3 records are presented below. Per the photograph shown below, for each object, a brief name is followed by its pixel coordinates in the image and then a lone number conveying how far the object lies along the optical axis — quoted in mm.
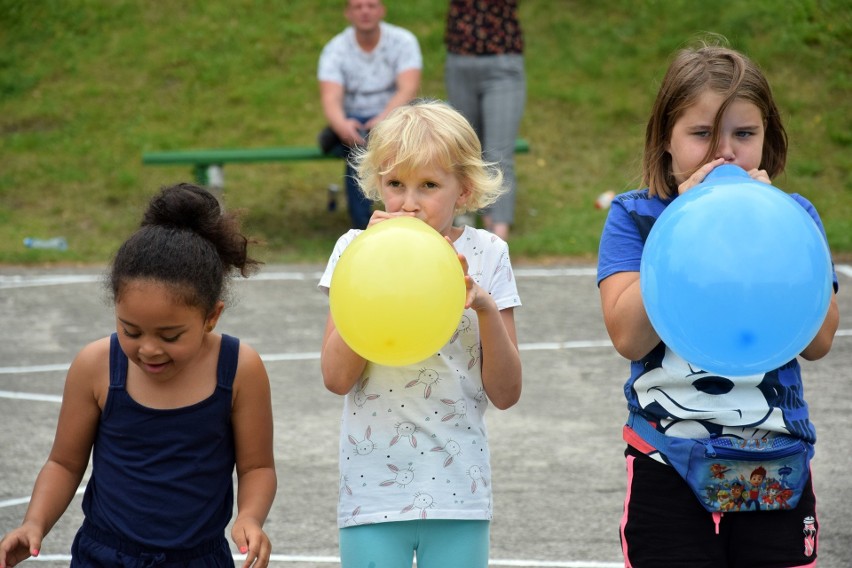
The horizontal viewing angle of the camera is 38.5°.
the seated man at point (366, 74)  9609
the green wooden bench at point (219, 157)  10461
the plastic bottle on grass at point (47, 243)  10352
